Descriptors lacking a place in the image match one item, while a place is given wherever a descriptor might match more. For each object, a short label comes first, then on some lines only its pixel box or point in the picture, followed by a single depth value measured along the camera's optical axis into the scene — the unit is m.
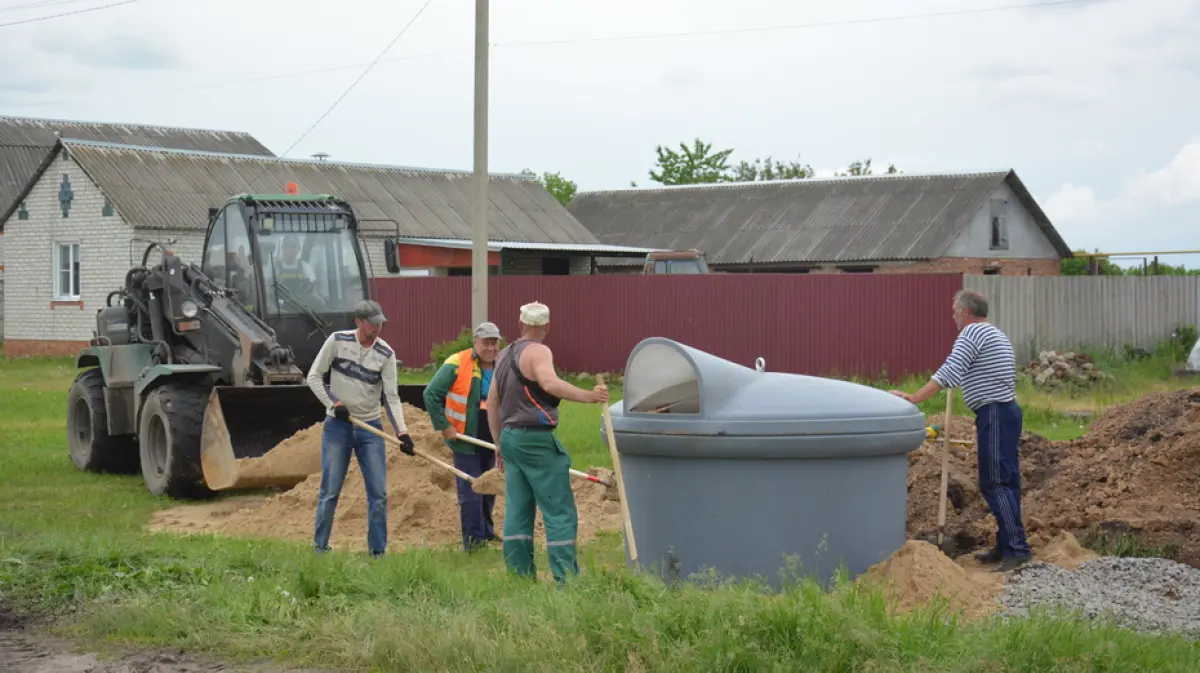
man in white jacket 9.64
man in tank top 7.90
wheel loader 13.09
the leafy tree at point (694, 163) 66.50
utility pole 19.16
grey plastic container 7.75
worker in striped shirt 8.98
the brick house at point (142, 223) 33.75
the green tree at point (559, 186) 69.00
